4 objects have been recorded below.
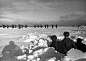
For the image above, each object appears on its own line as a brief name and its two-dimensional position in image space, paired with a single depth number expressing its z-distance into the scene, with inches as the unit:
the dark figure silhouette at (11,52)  115.7
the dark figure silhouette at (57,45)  125.0
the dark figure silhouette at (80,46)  130.9
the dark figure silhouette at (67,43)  124.7
